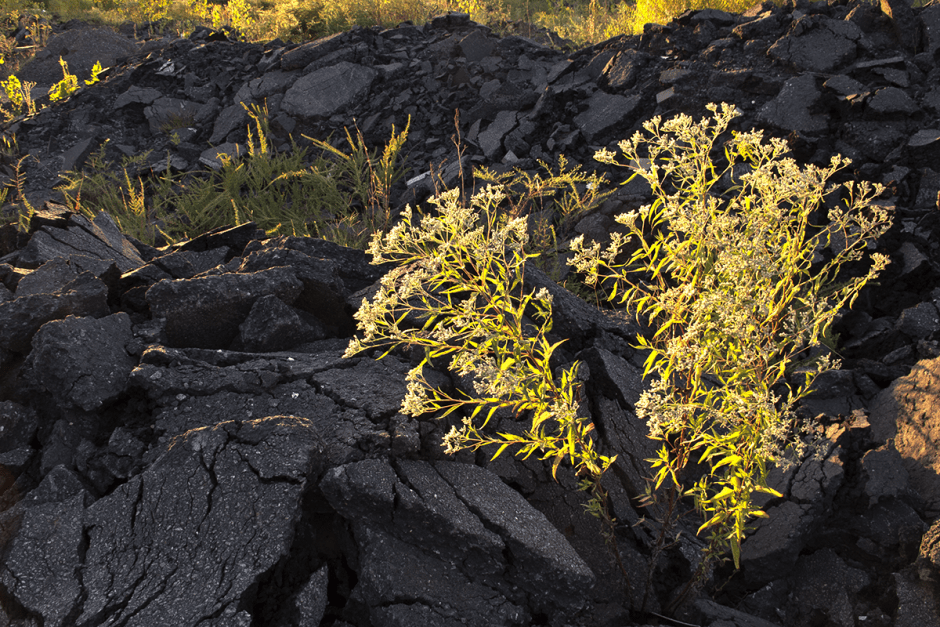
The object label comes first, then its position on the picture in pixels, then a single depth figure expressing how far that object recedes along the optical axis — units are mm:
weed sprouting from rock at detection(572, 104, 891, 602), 1807
